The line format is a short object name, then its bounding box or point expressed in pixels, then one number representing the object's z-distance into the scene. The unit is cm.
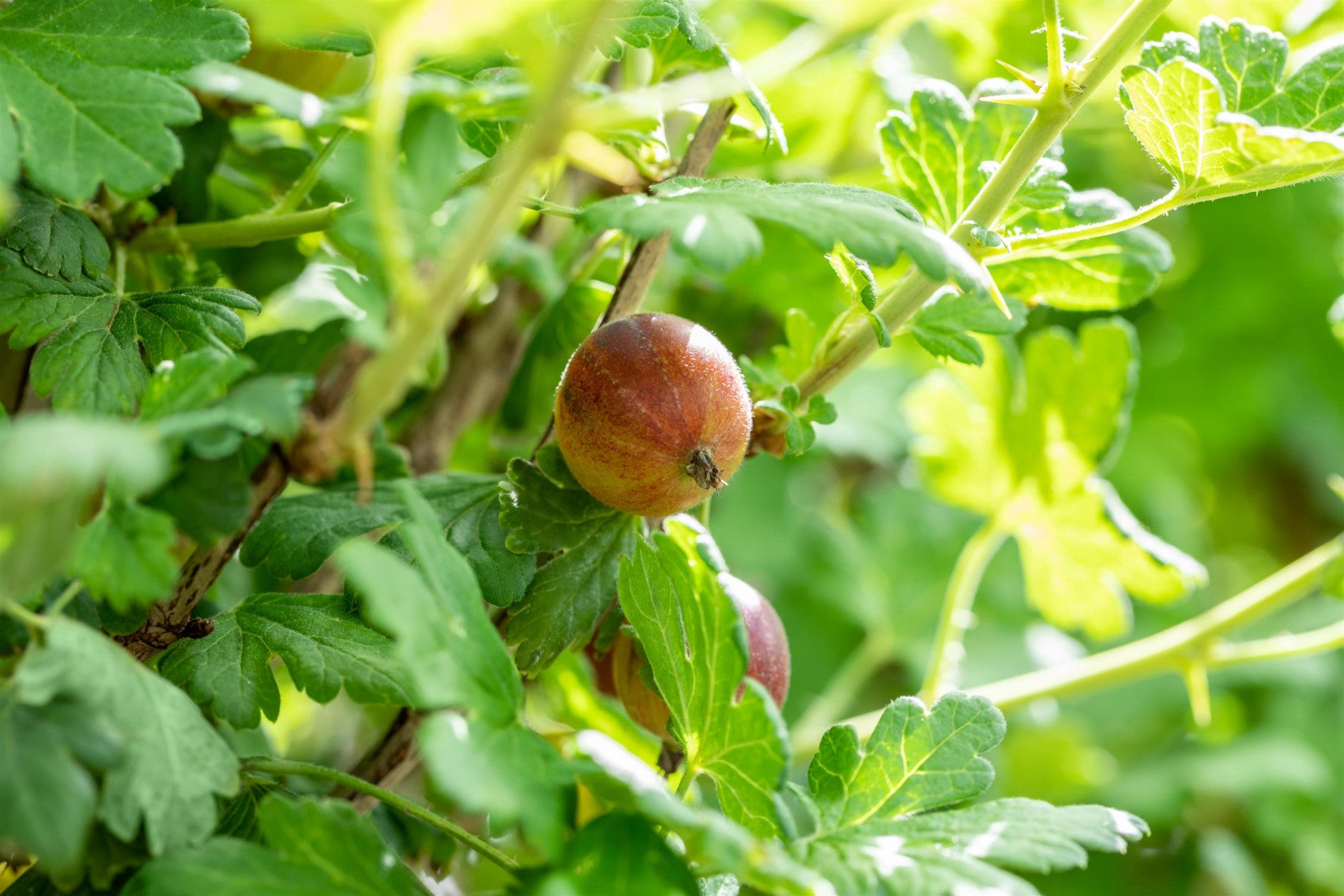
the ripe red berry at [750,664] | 32
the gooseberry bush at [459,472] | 28
